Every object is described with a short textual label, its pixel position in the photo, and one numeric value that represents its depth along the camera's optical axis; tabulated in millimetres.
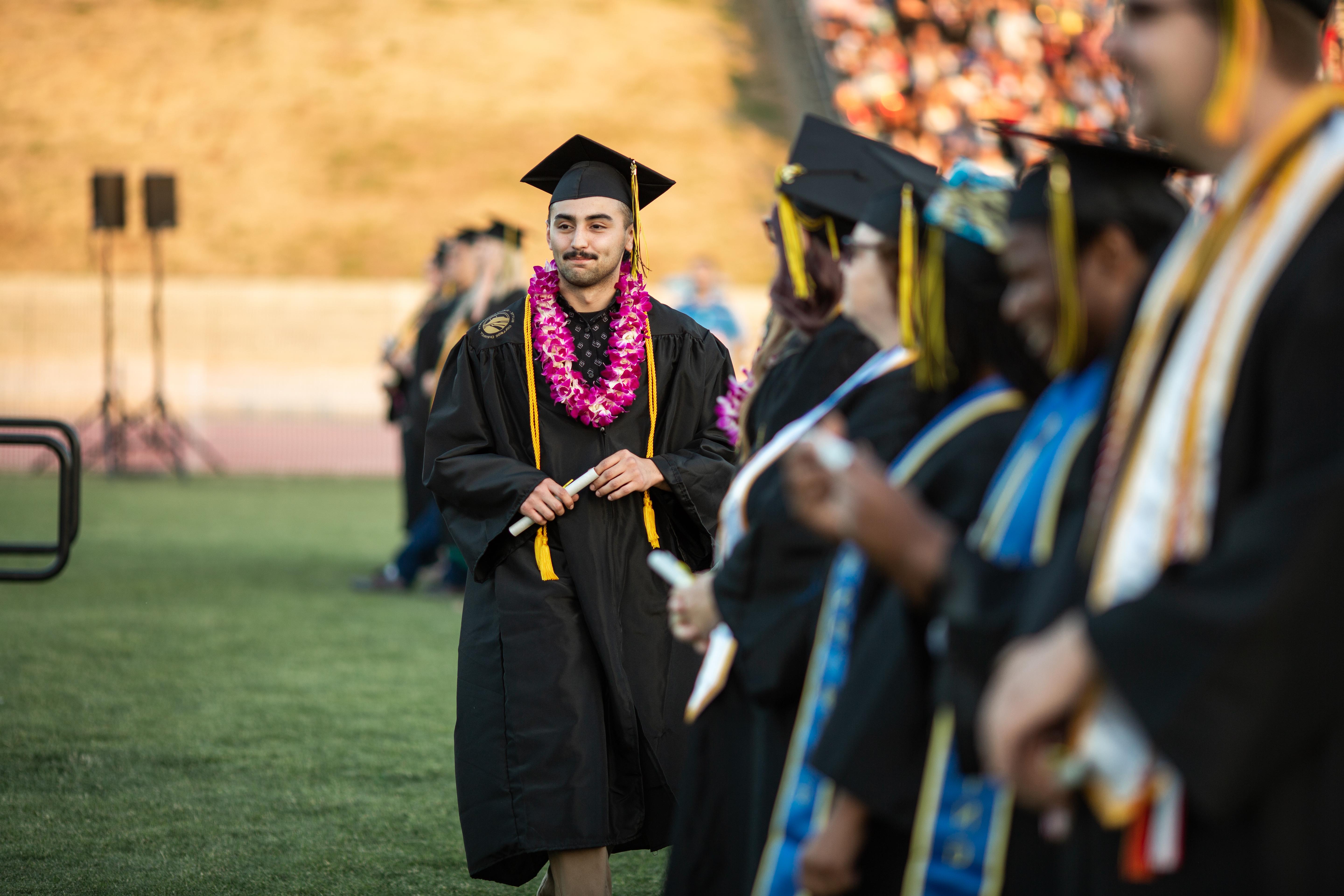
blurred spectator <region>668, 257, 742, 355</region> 27000
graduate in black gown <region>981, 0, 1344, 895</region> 2926
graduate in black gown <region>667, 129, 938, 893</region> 4992
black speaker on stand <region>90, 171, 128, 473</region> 35906
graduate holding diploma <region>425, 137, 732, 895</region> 7883
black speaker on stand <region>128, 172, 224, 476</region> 36281
